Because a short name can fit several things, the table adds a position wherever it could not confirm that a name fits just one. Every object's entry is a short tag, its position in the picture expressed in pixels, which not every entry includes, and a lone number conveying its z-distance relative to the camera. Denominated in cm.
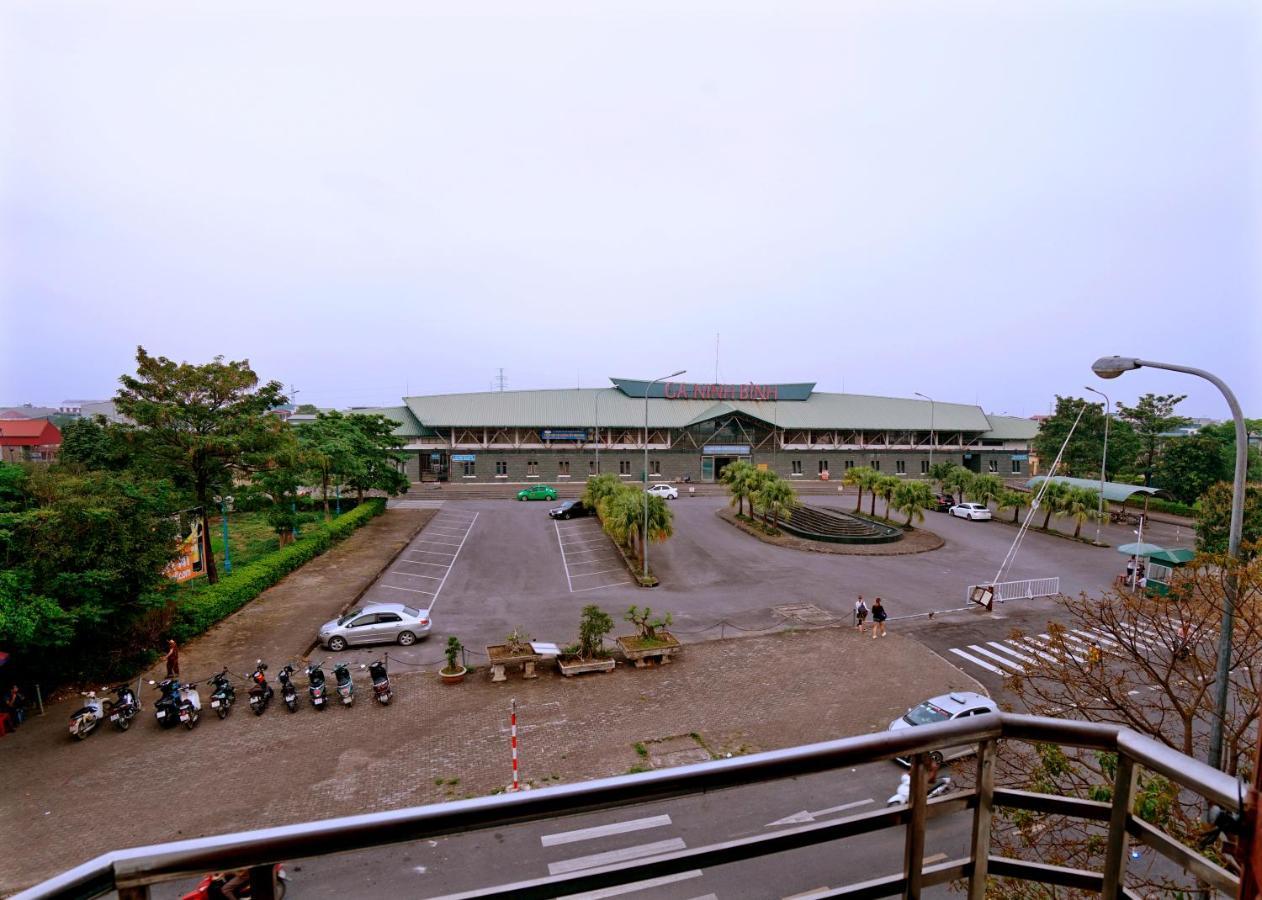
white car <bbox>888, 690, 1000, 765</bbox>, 1172
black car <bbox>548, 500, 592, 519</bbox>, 3578
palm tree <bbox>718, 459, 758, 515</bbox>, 3211
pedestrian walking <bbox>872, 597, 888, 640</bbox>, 1781
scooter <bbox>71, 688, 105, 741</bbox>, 1241
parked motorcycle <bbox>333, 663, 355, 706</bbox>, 1380
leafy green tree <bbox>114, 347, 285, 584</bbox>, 1939
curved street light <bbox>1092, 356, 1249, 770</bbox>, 753
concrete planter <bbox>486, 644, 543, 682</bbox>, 1509
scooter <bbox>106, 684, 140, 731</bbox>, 1280
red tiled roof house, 5125
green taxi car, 4328
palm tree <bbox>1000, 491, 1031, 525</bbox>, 3447
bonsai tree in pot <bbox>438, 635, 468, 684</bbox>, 1502
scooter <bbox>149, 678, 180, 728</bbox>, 1273
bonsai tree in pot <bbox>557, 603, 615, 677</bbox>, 1555
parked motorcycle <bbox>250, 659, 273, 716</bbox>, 1342
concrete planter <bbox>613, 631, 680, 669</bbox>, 1599
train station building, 5131
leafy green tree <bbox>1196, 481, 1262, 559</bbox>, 2284
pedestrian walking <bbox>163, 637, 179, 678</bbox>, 1463
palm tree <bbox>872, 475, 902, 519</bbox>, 3372
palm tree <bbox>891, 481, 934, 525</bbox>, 3162
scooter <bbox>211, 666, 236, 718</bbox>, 1324
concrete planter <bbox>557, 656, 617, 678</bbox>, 1533
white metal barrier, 2200
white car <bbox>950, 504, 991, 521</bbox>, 3744
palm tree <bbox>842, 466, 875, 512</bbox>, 3628
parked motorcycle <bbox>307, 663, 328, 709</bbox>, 1366
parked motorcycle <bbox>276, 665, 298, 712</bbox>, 1352
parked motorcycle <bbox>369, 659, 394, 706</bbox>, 1383
